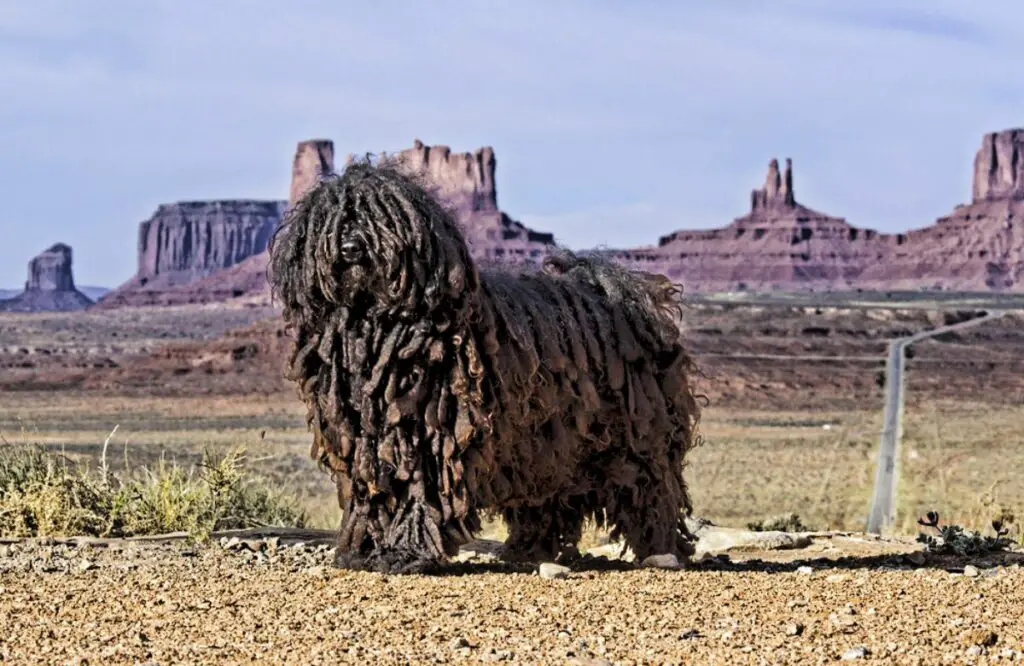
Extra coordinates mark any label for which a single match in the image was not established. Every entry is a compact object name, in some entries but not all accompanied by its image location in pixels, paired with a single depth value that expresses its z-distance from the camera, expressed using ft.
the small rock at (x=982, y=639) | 27.45
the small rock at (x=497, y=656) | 26.81
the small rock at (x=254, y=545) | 39.75
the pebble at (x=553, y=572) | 35.09
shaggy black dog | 34.78
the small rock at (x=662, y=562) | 38.75
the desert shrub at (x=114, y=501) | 42.63
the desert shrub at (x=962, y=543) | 43.91
